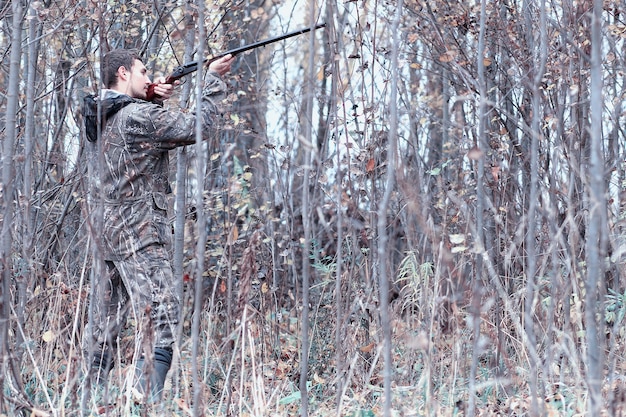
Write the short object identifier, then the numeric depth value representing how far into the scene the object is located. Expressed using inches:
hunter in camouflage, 320.8
